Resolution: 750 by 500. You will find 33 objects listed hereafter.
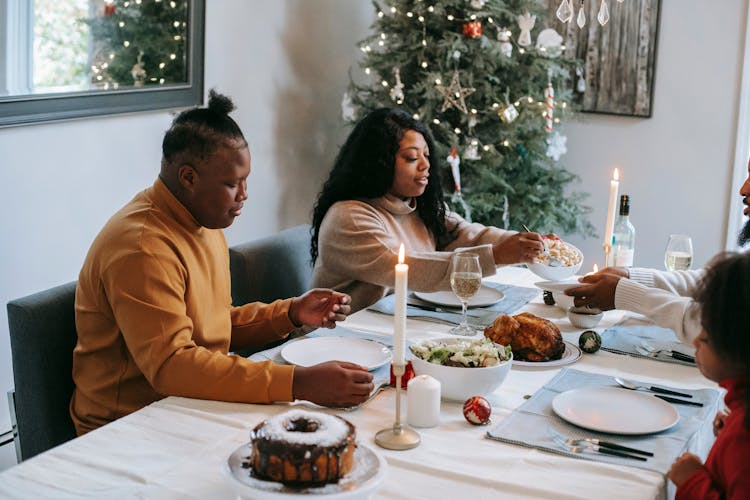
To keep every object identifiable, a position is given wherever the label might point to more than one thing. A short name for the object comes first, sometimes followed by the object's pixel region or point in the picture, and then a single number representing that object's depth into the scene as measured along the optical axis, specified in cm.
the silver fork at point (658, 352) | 199
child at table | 122
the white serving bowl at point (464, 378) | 165
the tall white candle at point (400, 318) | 144
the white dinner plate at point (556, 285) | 226
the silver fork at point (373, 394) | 163
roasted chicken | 194
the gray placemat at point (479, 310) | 226
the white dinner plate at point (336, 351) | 188
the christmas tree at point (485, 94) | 397
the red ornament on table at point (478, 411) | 157
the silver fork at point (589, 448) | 146
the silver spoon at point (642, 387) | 175
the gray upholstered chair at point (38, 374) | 180
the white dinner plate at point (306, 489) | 115
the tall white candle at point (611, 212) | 231
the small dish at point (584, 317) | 222
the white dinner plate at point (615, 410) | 157
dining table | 132
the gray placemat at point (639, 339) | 202
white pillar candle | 156
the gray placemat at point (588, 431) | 146
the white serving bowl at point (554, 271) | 251
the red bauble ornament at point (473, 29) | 391
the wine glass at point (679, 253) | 243
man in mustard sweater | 164
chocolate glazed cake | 117
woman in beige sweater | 248
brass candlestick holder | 146
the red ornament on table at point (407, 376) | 174
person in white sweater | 202
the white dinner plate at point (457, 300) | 239
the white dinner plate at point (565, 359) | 192
